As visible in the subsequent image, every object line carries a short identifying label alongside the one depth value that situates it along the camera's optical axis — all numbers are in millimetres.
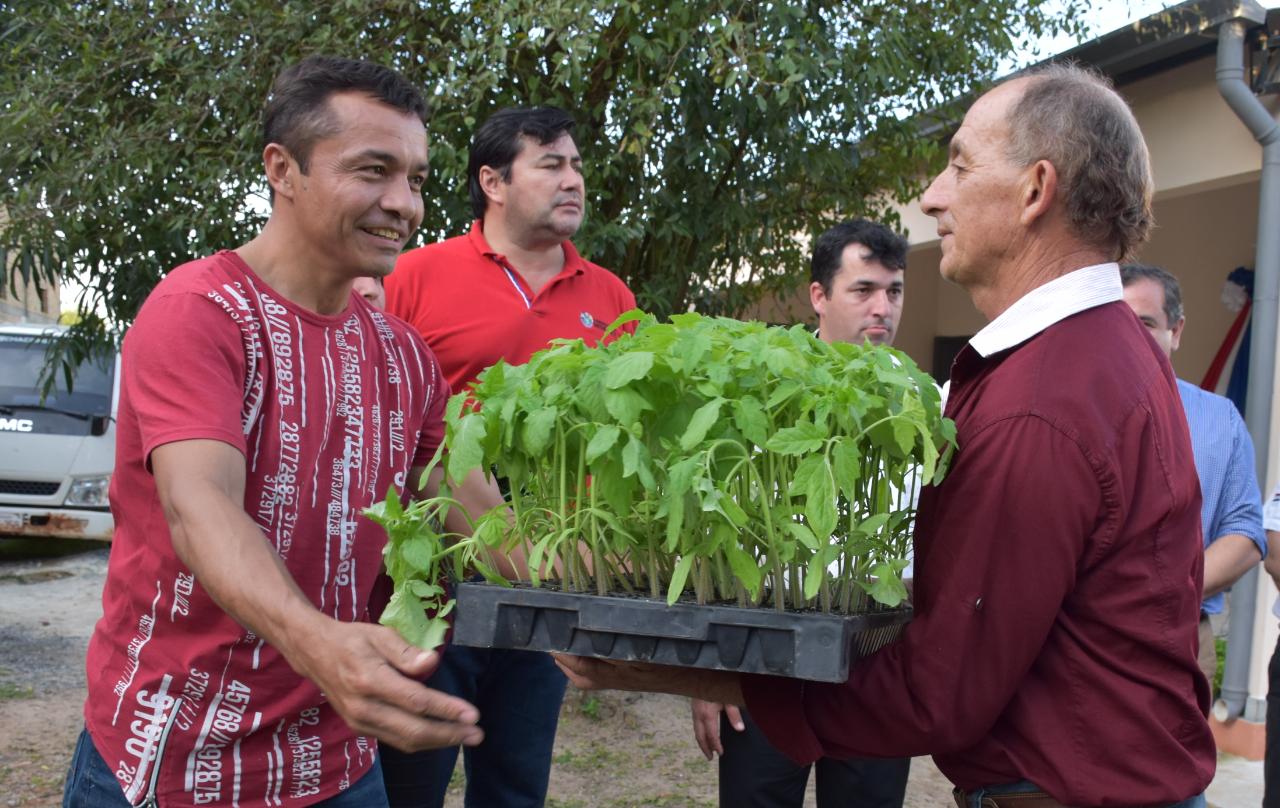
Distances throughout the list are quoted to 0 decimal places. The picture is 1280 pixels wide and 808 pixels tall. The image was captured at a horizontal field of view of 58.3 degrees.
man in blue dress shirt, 3498
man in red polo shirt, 2988
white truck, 9508
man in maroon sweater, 1529
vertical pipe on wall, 5344
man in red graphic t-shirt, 1612
